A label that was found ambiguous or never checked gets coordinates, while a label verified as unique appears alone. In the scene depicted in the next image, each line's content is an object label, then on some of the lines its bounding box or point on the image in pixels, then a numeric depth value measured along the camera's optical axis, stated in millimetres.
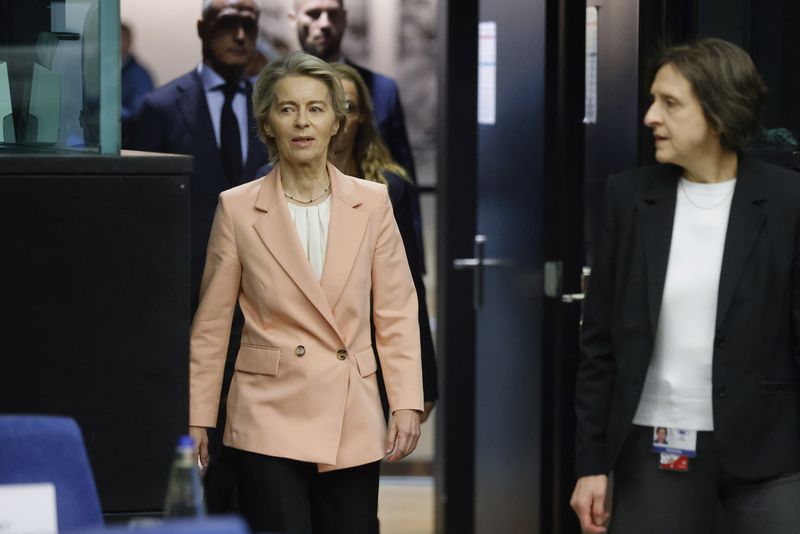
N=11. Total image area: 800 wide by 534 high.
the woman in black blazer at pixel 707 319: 6238
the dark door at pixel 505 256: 10039
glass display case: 6230
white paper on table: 4824
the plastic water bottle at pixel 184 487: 4594
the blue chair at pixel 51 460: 5344
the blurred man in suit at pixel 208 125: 10328
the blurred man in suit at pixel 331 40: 12297
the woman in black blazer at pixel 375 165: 8328
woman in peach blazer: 6648
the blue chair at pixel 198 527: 3875
